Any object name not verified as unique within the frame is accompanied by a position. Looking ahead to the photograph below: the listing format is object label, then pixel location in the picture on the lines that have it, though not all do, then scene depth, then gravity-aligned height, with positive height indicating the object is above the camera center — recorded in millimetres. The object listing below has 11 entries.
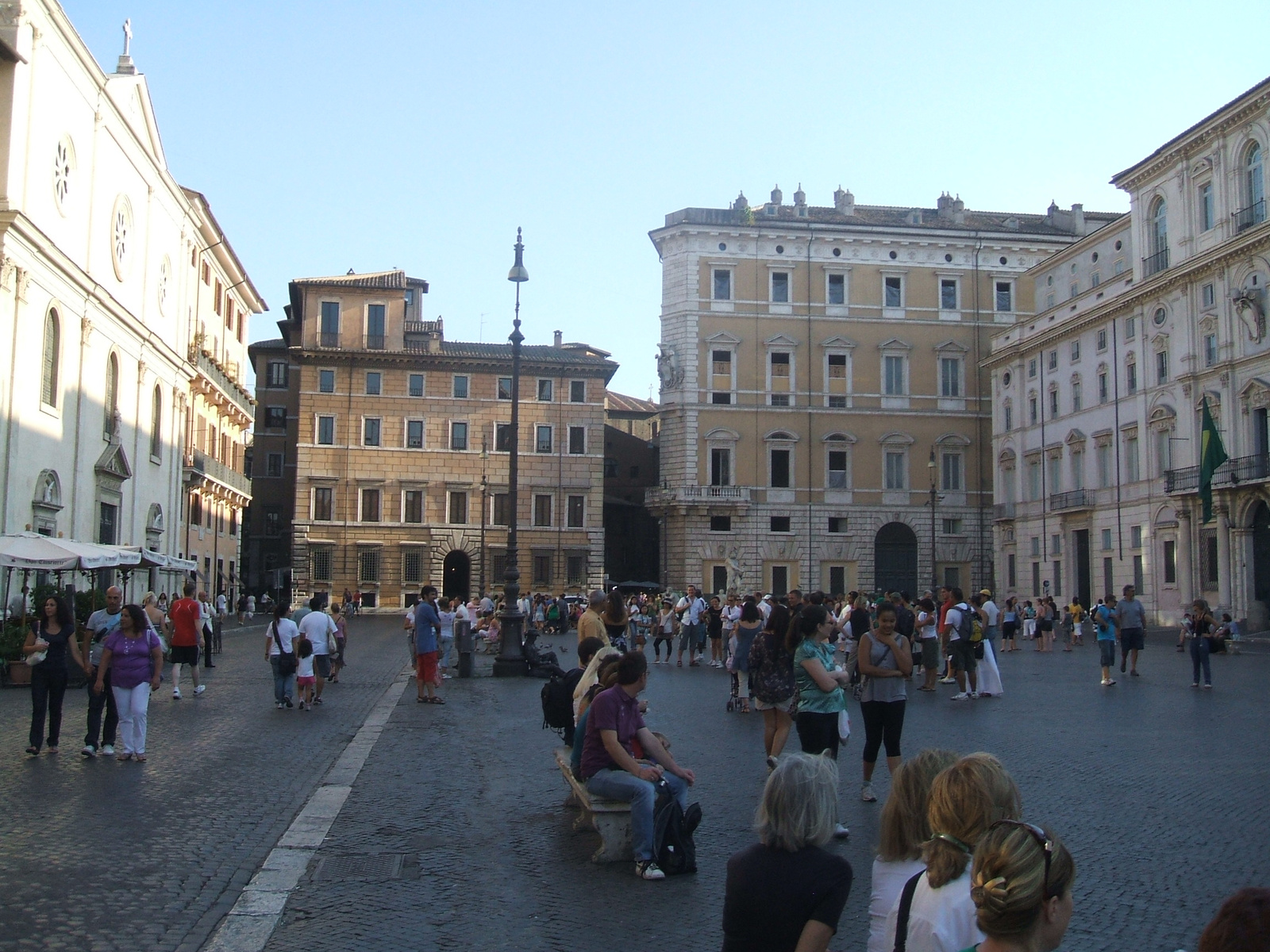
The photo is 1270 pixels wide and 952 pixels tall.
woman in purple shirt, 11578 -845
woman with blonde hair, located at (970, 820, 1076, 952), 2621 -604
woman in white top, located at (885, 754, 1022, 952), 3357 -676
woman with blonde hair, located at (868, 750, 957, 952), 3777 -721
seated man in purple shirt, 7414 -1045
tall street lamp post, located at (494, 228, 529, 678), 22906 -472
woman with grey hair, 3877 -881
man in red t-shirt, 18047 -749
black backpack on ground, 7312 -1443
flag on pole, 38562 +3984
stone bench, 7570 -1419
